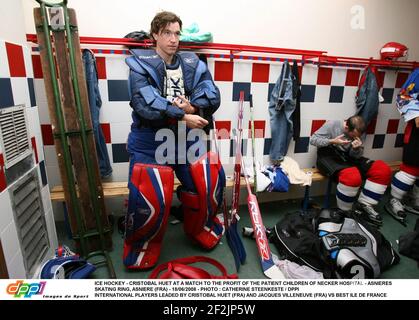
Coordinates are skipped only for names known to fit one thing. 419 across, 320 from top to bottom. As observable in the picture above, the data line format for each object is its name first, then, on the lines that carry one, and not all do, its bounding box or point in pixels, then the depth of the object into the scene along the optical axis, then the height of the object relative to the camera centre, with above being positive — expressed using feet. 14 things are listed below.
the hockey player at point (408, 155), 6.91 -1.69
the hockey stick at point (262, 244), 4.81 -2.88
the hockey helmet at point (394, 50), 7.31 +0.93
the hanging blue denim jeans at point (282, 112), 6.60 -0.65
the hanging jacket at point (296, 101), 6.63 -0.39
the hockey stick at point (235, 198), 5.62 -2.33
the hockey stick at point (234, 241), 5.16 -3.00
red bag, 4.35 -3.02
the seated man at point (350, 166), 6.50 -1.88
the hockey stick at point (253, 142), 6.07 -1.24
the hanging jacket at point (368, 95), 7.34 -0.24
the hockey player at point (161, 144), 4.52 -1.11
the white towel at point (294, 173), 6.77 -2.12
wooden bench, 5.58 -2.22
